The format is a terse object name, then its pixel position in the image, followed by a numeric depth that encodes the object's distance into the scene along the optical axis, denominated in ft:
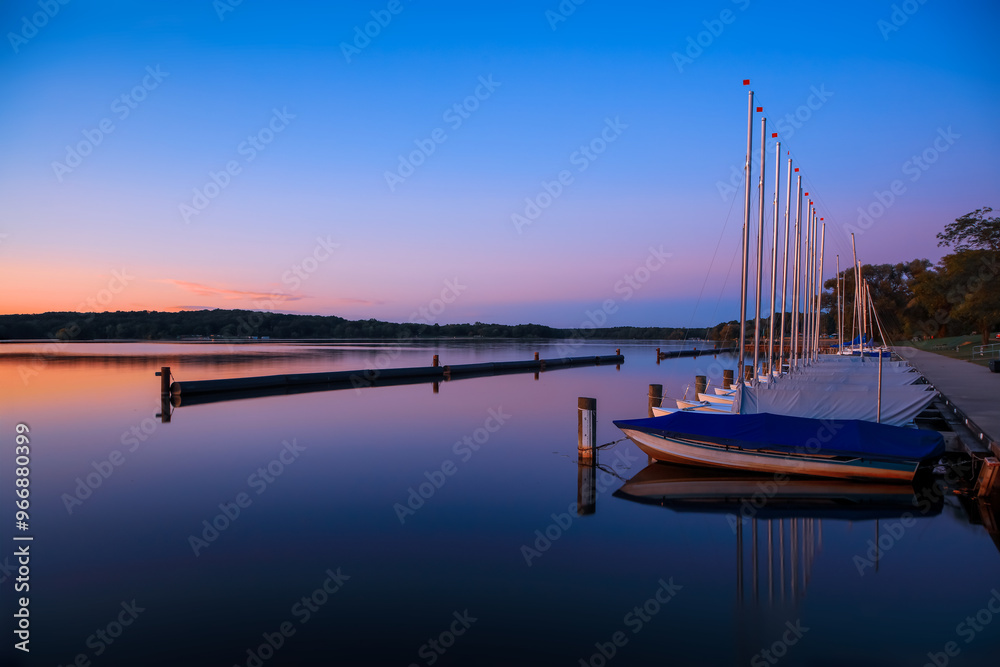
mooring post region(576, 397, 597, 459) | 51.39
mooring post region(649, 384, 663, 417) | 72.53
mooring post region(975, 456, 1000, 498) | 39.78
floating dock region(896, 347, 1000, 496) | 40.68
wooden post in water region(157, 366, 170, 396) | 89.06
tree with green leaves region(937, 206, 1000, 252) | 149.37
